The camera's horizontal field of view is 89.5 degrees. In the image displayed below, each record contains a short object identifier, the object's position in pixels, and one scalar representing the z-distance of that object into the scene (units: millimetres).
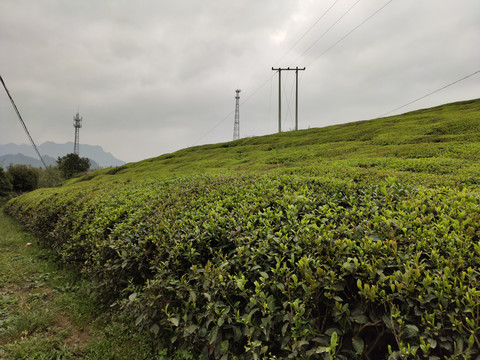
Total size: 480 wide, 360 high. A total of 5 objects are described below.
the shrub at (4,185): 39250
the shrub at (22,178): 47875
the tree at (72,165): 57003
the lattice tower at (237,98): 65562
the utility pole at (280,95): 36656
